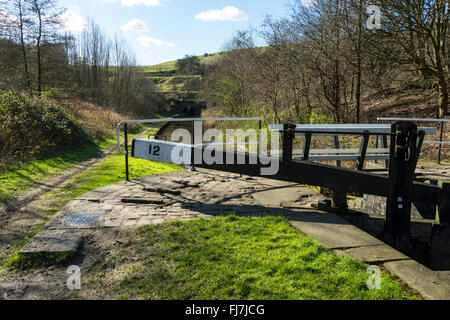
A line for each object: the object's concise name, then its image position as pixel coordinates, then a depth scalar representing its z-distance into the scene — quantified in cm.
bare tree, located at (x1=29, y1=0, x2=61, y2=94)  2050
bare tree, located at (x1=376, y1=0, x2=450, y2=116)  1074
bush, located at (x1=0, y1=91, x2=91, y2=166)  912
